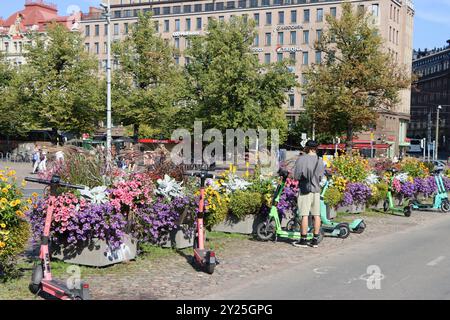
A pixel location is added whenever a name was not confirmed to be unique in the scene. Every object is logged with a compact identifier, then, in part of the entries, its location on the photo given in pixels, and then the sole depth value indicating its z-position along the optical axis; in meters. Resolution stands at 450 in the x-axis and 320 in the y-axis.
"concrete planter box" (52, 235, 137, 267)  7.90
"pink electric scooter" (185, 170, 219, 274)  7.79
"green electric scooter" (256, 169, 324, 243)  10.37
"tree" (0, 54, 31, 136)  44.16
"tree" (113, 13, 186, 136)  40.47
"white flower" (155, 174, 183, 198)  9.07
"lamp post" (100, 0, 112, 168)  30.86
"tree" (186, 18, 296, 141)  36.03
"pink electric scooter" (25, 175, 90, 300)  5.94
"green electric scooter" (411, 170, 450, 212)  17.03
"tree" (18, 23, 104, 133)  41.88
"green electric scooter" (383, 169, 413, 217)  15.52
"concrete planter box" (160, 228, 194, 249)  9.48
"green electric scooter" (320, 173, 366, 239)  11.27
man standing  9.99
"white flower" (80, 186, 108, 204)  7.81
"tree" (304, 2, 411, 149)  32.38
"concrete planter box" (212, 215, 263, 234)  11.30
